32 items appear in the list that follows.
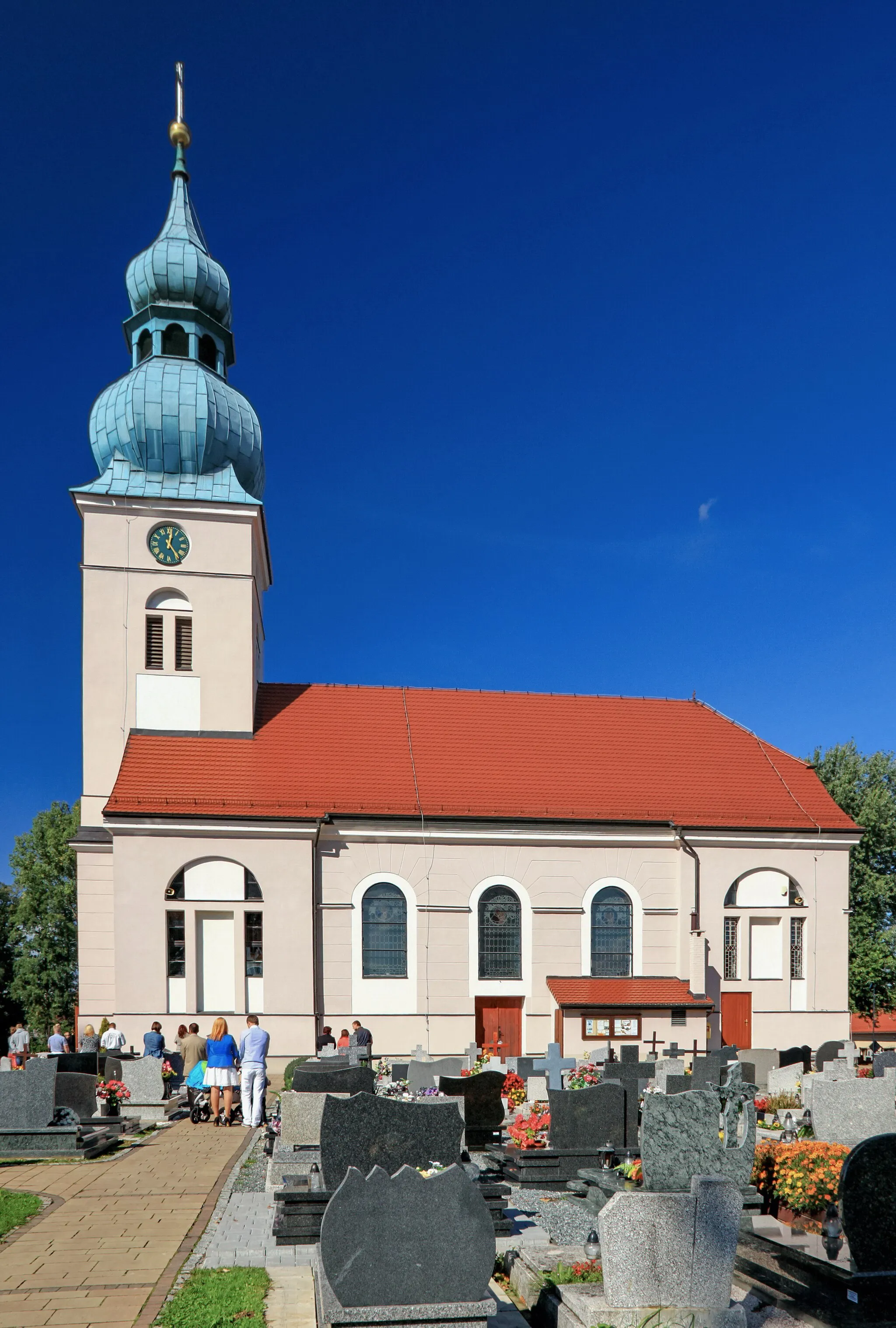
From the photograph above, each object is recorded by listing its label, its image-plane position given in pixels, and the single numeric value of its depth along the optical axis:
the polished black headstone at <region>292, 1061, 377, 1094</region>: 13.18
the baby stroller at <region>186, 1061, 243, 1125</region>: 16.78
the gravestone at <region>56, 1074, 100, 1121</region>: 14.82
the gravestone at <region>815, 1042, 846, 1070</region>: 24.44
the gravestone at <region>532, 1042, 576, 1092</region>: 16.12
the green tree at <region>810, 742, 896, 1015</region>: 35.62
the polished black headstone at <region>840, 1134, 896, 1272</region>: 6.71
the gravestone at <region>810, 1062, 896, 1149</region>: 13.48
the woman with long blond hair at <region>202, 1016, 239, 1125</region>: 16.70
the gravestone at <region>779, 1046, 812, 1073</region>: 23.27
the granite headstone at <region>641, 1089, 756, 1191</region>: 8.39
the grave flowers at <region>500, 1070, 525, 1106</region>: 16.58
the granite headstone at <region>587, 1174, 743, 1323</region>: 6.47
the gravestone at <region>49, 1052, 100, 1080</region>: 16.92
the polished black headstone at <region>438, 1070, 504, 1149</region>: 13.24
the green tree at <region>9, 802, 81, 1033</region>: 45.47
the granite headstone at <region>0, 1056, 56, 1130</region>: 13.37
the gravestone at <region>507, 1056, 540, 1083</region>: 18.64
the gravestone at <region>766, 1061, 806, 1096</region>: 18.08
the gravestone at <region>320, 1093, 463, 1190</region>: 8.84
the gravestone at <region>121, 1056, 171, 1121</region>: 18.00
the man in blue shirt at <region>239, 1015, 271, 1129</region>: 16.22
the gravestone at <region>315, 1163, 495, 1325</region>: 6.04
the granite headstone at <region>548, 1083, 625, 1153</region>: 11.92
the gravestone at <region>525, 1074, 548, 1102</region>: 16.52
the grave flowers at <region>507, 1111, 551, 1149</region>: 12.09
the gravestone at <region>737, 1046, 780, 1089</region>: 21.25
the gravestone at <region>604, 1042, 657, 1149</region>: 12.21
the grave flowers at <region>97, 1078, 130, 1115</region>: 15.72
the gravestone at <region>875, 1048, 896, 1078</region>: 18.77
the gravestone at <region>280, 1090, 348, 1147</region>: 12.57
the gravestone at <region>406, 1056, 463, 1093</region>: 16.98
